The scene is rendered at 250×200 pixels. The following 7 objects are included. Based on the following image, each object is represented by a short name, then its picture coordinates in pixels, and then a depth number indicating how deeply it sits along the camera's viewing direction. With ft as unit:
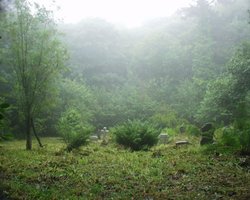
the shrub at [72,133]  33.35
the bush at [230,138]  23.97
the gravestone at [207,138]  31.59
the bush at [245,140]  23.04
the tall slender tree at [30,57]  36.35
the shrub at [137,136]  34.96
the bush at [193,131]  41.86
